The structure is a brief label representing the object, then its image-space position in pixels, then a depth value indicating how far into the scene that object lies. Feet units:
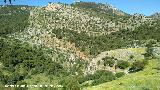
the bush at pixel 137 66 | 110.52
